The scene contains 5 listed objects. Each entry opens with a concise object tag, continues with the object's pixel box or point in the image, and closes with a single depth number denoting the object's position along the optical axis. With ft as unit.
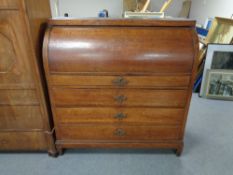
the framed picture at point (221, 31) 7.79
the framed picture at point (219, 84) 7.61
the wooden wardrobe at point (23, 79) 3.51
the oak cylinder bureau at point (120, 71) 3.76
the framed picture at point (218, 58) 7.37
